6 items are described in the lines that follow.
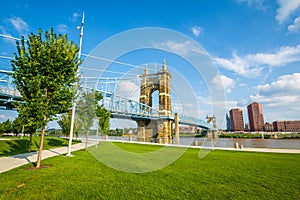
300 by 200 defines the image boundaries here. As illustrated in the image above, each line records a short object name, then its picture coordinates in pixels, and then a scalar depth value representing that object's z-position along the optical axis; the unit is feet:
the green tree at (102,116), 48.14
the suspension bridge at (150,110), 99.05
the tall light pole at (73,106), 30.40
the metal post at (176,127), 94.32
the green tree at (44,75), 20.47
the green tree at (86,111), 42.11
